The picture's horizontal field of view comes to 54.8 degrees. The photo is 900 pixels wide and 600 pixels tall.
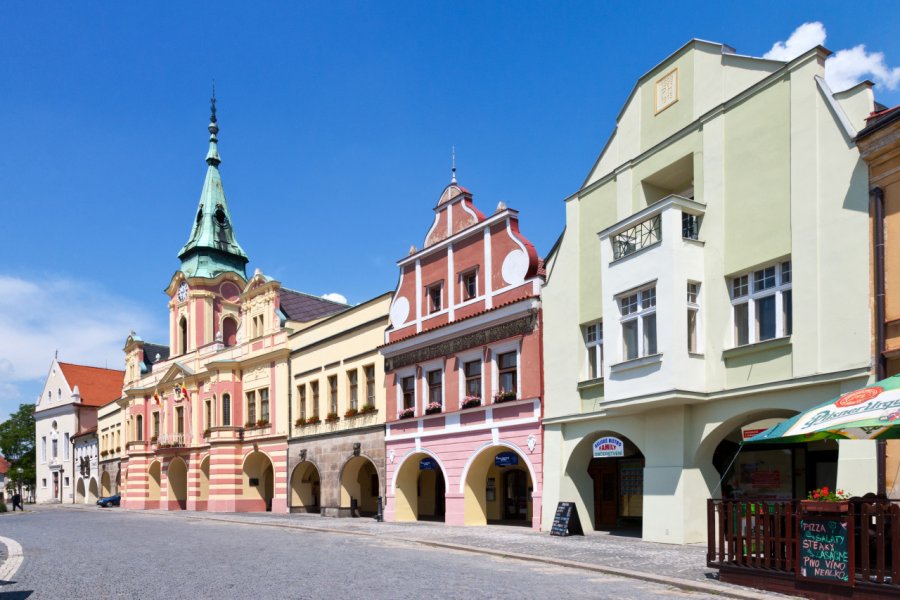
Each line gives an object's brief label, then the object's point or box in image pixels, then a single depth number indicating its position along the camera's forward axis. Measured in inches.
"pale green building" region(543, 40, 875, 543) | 621.9
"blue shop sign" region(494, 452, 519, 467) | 987.9
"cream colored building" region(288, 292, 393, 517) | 1291.8
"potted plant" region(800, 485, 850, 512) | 419.5
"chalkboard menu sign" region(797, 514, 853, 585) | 410.0
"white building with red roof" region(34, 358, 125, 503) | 2891.2
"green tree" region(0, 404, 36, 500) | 3174.5
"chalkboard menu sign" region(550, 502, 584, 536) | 842.8
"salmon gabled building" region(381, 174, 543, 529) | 987.9
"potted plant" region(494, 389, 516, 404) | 997.8
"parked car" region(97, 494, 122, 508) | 2366.8
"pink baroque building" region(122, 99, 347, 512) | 1628.9
